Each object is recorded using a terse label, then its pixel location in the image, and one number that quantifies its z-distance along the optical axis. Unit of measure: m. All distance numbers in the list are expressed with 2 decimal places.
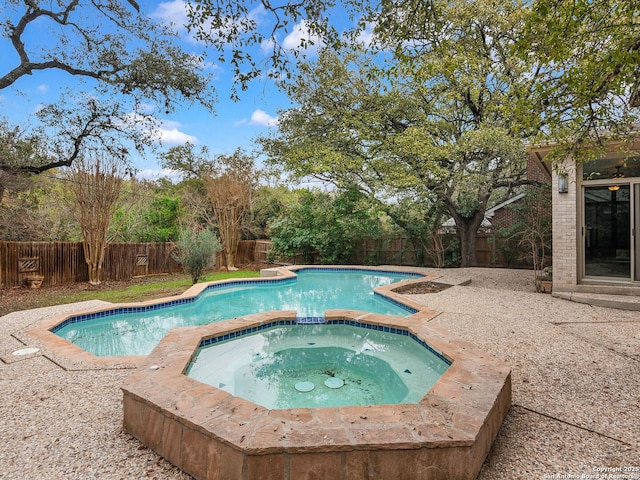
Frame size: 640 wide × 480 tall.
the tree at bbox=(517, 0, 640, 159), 3.02
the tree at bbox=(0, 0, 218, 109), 7.55
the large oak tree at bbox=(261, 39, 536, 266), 10.10
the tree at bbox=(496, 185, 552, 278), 8.96
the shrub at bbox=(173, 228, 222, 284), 10.11
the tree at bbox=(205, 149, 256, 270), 14.01
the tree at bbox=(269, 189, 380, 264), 14.52
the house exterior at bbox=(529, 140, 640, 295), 6.95
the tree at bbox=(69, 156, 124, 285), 9.93
